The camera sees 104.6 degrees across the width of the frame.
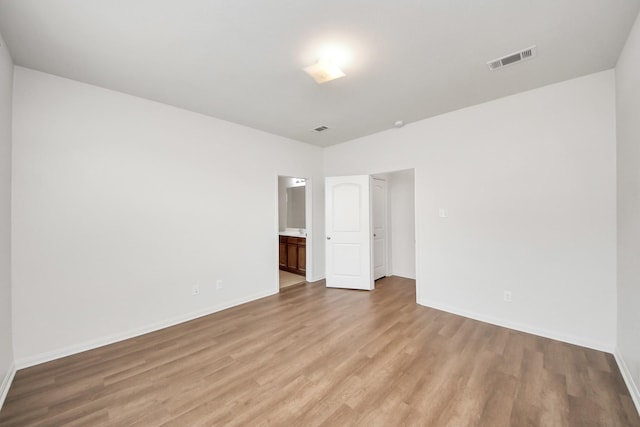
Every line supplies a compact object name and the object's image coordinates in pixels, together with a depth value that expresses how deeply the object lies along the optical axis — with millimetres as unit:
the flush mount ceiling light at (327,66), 2043
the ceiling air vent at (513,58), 2059
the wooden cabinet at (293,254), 5082
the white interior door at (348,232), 4266
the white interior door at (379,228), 4762
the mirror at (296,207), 5871
